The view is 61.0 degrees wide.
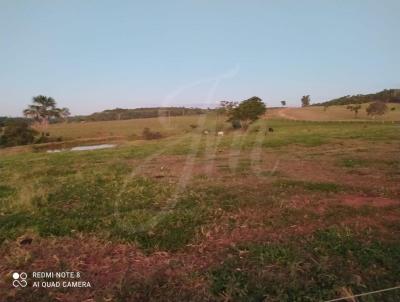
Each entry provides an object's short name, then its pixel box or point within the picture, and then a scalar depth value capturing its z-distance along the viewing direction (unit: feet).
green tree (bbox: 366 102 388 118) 222.24
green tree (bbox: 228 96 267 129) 193.36
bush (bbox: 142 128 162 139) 200.75
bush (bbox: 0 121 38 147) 197.16
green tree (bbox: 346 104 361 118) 252.52
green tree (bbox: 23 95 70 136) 243.60
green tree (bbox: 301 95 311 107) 473.51
